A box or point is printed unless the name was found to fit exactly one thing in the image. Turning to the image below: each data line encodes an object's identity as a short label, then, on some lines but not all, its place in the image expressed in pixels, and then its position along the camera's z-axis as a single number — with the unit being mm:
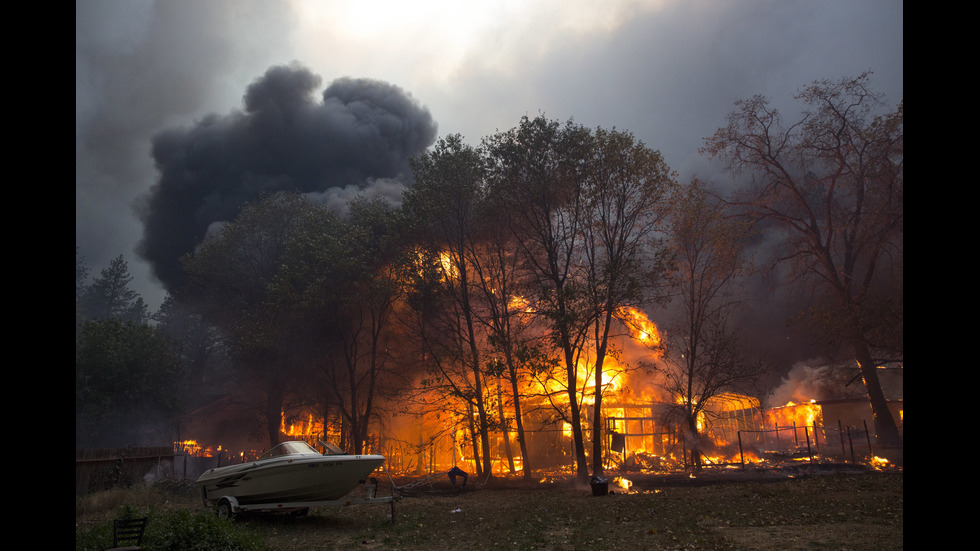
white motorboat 13320
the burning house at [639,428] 30078
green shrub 8375
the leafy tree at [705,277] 27594
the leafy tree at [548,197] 22672
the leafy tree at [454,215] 26422
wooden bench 7648
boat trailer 12588
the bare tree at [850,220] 24688
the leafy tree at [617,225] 21625
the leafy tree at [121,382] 33062
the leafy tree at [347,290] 30172
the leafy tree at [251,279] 34844
